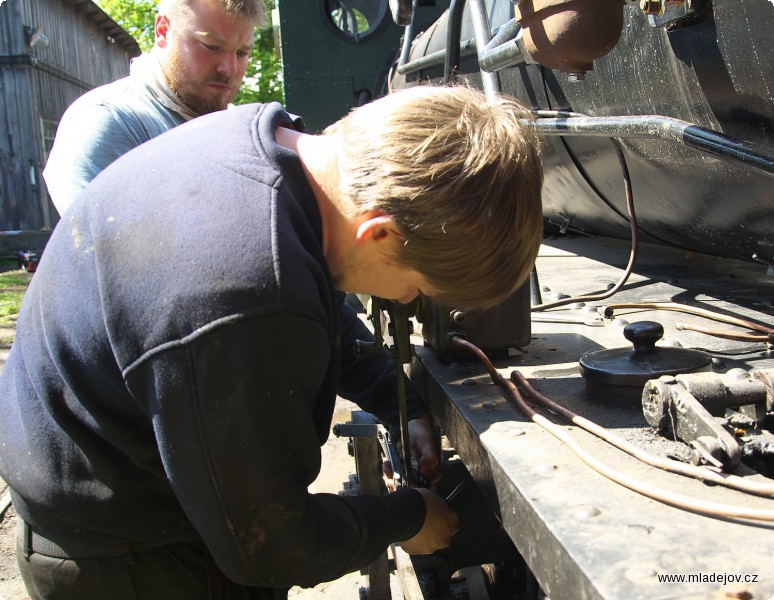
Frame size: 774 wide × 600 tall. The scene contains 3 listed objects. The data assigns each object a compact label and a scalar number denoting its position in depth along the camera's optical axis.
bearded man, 2.20
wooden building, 15.22
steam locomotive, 1.02
